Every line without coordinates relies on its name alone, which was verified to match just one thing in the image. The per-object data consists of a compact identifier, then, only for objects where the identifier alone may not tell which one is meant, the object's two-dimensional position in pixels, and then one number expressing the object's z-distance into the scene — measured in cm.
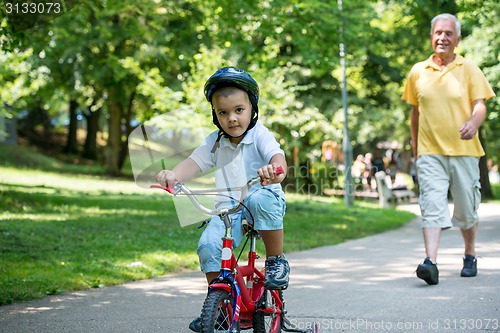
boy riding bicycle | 475
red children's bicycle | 441
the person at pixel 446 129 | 802
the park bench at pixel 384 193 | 2448
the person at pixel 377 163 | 3588
